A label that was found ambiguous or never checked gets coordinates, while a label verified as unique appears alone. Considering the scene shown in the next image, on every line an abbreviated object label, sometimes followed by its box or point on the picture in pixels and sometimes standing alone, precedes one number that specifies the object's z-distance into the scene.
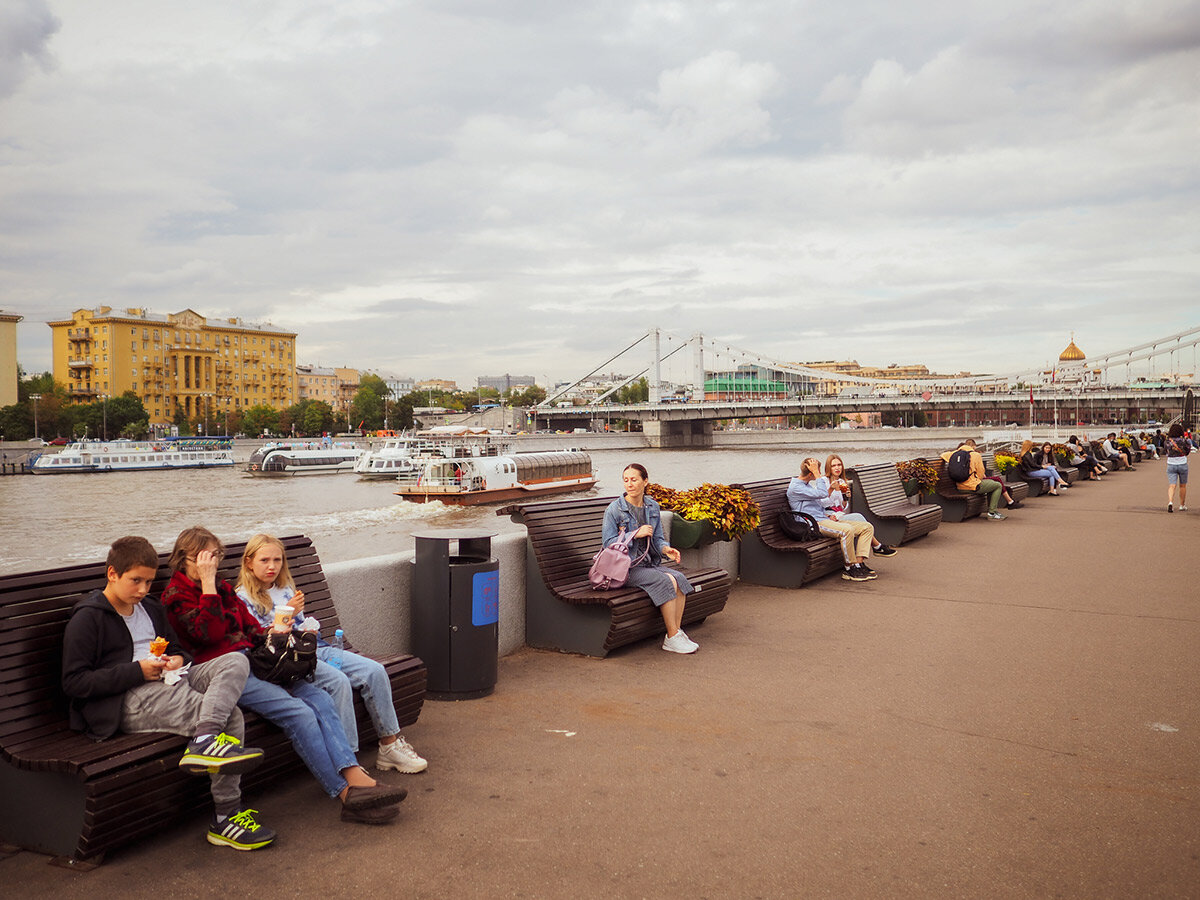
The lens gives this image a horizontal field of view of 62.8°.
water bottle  3.68
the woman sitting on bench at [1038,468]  16.23
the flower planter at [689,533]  7.03
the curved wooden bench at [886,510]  9.64
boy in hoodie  3.02
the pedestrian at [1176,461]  13.24
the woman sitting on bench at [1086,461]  20.86
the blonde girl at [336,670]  3.54
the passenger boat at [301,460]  62.47
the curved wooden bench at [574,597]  5.30
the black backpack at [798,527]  7.78
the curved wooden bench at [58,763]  2.83
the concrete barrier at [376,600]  4.57
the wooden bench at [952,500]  12.27
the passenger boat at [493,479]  42.84
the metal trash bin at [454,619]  4.55
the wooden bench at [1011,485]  14.22
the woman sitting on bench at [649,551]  5.49
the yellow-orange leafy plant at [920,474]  11.66
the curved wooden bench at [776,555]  7.56
